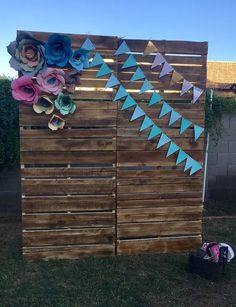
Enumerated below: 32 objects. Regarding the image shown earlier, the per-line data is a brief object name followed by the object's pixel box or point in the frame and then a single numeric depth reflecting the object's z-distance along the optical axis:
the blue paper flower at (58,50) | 2.73
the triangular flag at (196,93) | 3.02
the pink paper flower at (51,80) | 2.76
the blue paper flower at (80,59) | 2.78
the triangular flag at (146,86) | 2.95
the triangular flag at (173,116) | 3.02
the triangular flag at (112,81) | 2.87
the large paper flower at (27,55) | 2.73
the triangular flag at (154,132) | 3.01
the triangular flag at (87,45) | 2.82
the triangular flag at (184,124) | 3.05
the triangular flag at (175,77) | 2.98
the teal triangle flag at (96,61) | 2.84
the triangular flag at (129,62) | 2.90
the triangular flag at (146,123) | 2.99
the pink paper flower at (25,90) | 2.75
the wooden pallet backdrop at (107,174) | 2.89
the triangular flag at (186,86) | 2.99
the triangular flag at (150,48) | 2.93
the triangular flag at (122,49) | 2.88
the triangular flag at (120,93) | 2.91
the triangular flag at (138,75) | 2.93
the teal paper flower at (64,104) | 2.82
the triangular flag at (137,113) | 2.96
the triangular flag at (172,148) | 3.06
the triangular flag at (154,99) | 2.97
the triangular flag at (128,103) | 2.93
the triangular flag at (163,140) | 3.04
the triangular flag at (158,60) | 2.94
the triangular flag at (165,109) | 3.00
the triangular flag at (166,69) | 2.95
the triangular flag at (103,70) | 2.85
